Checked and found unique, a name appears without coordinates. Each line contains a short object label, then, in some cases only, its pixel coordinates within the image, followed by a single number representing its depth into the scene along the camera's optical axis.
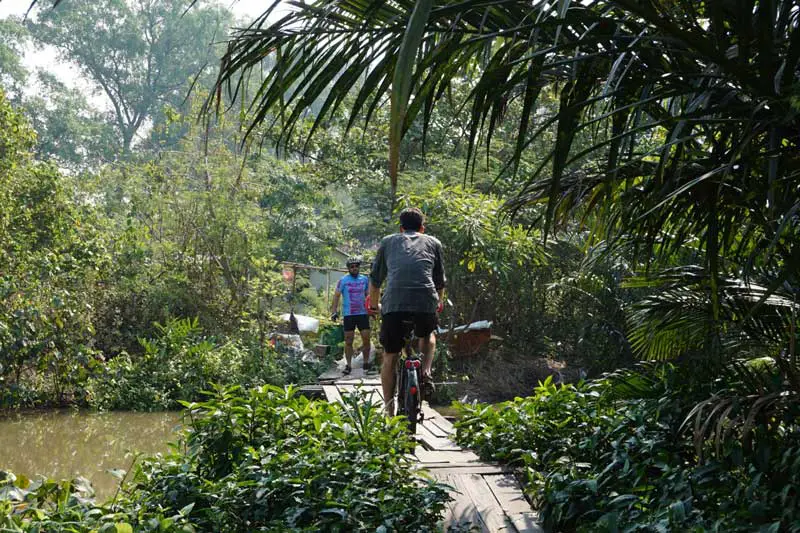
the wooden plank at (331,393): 9.96
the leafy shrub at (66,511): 3.83
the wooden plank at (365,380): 10.97
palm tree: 2.93
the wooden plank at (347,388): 9.20
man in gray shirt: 6.57
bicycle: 6.52
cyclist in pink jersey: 11.76
